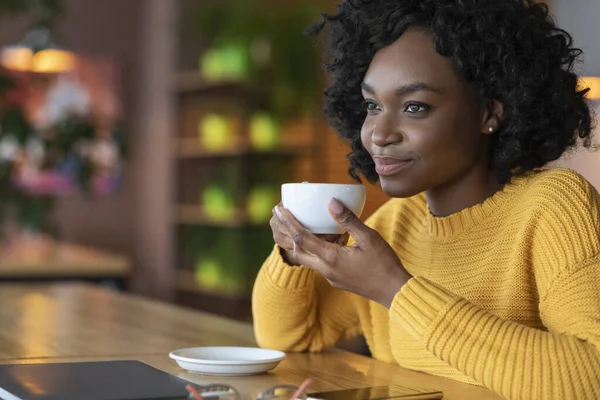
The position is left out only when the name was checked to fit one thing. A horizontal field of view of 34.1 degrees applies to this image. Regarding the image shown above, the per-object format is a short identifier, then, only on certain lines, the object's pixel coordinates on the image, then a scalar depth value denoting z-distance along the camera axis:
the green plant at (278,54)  5.20
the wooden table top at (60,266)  4.30
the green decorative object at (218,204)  5.52
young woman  1.26
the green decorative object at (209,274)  5.62
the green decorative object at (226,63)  5.27
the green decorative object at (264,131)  5.22
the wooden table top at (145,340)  1.38
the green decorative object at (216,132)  5.53
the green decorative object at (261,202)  5.34
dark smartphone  1.19
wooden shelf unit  5.35
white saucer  1.34
